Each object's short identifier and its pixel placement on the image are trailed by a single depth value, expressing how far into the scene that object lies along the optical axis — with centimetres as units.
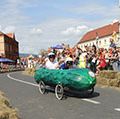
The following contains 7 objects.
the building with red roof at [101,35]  5642
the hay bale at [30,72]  1666
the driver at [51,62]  694
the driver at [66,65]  682
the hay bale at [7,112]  361
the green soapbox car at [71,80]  616
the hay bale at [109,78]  795
